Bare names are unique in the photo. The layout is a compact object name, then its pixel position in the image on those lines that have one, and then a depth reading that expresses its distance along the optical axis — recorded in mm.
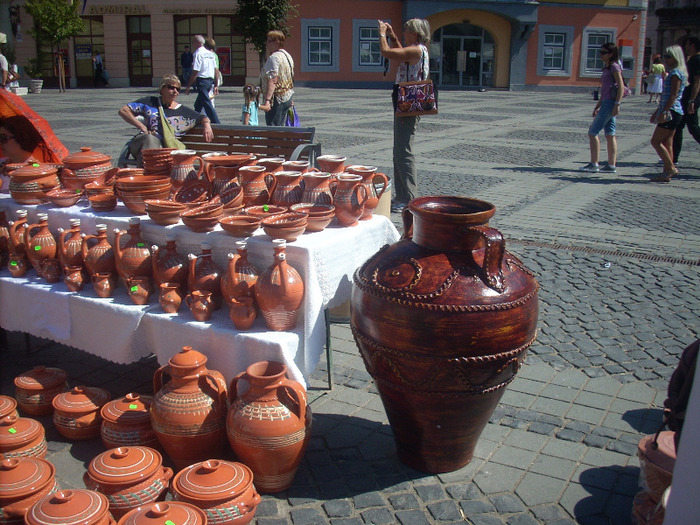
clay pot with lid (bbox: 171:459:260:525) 2393
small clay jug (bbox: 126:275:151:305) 3312
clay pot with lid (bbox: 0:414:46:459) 2854
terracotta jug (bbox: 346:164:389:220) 3670
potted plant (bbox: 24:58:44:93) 23953
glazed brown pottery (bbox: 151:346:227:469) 2818
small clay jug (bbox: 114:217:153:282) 3348
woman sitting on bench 5449
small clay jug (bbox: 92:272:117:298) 3402
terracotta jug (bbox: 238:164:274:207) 3736
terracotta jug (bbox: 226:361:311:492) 2693
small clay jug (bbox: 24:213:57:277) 3654
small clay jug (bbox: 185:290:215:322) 3102
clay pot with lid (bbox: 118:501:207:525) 2154
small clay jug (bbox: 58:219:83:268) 3555
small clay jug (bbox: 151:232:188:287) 3268
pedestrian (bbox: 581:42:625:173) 8672
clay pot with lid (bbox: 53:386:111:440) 3145
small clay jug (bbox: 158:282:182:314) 3197
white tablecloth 3041
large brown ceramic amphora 2504
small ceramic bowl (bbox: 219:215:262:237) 3236
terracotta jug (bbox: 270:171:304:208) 3676
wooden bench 5422
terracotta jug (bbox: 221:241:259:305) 3066
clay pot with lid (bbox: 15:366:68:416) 3387
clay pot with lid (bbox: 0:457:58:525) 2373
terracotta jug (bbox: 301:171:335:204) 3588
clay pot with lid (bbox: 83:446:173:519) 2484
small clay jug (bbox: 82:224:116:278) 3443
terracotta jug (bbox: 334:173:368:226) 3500
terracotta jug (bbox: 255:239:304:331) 2936
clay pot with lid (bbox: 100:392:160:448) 2980
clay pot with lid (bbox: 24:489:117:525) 2139
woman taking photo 6223
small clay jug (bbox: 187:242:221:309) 3182
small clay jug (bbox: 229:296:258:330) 2988
